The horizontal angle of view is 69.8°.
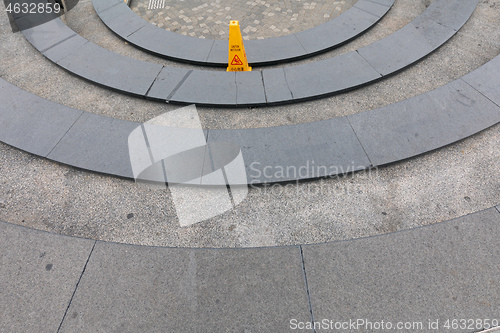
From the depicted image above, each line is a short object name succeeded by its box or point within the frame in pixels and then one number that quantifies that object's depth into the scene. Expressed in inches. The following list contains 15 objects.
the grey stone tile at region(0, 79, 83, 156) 231.5
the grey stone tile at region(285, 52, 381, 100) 251.1
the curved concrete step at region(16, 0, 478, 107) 250.7
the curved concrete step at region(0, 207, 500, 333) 164.7
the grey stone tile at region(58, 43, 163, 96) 259.8
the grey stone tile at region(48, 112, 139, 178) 217.9
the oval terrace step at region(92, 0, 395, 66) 282.8
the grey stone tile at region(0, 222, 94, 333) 168.1
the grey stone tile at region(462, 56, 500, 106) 238.1
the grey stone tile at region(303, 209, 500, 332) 163.5
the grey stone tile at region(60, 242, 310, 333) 164.7
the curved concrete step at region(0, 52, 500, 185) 215.0
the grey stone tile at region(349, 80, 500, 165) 217.8
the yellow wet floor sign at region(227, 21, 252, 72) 251.4
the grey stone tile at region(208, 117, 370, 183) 211.9
